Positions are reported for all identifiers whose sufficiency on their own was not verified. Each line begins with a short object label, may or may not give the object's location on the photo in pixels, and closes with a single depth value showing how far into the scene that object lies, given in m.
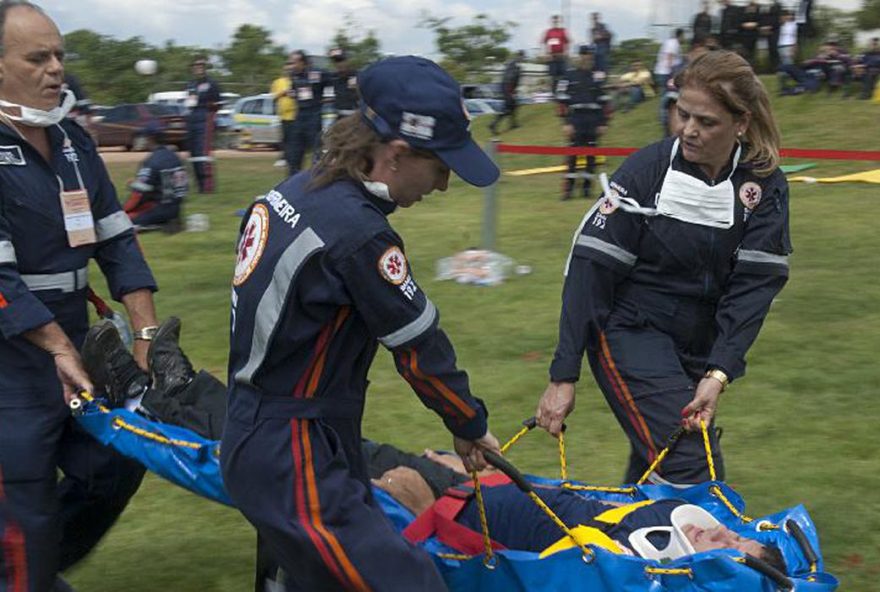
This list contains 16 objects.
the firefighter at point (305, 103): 15.16
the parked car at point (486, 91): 33.54
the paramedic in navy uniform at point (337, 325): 2.63
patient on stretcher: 3.37
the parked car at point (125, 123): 26.66
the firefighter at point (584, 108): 14.62
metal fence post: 9.61
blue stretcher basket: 3.01
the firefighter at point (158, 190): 11.55
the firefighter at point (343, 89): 15.60
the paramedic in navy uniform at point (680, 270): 3.67
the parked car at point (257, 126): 27.45
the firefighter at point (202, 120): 16.14
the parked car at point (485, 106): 27.83
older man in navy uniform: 3.39
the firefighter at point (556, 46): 22.36
